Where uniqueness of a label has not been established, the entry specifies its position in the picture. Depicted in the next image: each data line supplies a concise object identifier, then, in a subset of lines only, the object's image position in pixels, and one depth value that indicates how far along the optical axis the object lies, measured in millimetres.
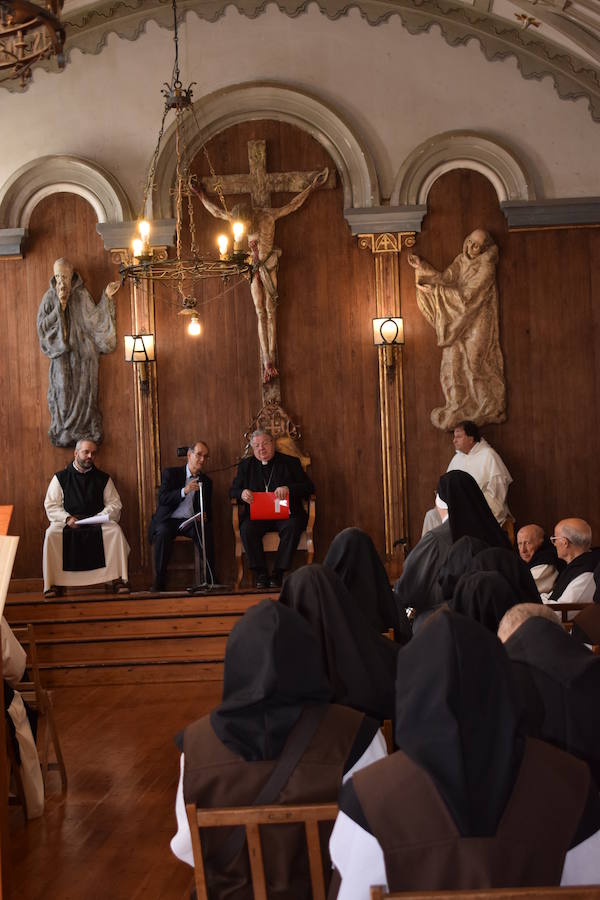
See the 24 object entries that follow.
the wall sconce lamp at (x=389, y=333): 10164
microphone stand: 9278
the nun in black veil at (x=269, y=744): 2709
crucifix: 10297
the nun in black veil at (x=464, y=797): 2090
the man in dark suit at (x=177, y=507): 9695
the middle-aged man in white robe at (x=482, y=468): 9797
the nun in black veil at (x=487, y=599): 4160
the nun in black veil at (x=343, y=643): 3643
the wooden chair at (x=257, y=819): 2453
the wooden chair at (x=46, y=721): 5516
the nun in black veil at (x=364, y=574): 5027
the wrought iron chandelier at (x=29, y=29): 3455
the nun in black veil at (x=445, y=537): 6078
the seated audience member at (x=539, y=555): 7227
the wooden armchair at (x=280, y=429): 10312
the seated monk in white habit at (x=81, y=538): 9578
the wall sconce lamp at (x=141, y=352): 10227
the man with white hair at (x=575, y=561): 6113
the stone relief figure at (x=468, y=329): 10195
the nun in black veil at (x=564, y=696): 2857
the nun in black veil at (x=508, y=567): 4902
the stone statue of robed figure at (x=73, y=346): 10328
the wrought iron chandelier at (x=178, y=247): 7238
